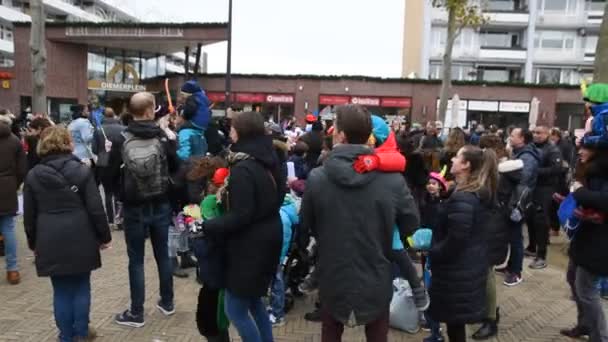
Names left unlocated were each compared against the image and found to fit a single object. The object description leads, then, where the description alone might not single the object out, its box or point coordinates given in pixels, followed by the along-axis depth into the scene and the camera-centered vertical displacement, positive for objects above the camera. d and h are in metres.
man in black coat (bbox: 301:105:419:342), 2.67 -0.55
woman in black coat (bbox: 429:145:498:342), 3.25 -0.91
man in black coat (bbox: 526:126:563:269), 6.82 -0.88
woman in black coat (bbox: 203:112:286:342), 3.01 -0.68
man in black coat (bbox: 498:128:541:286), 5.70 -0.72
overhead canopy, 23.17 +3.64
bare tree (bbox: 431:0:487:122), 21.28 +4.61
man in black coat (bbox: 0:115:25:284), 5.38 -0.93
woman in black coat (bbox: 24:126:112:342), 3.66 -0.90
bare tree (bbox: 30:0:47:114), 12.87 +1.38
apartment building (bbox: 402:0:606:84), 38.62 +6.62
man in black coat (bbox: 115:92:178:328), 4.06 -0.76
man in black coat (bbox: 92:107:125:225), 6.93 -0.50
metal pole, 16.50 +2.11
